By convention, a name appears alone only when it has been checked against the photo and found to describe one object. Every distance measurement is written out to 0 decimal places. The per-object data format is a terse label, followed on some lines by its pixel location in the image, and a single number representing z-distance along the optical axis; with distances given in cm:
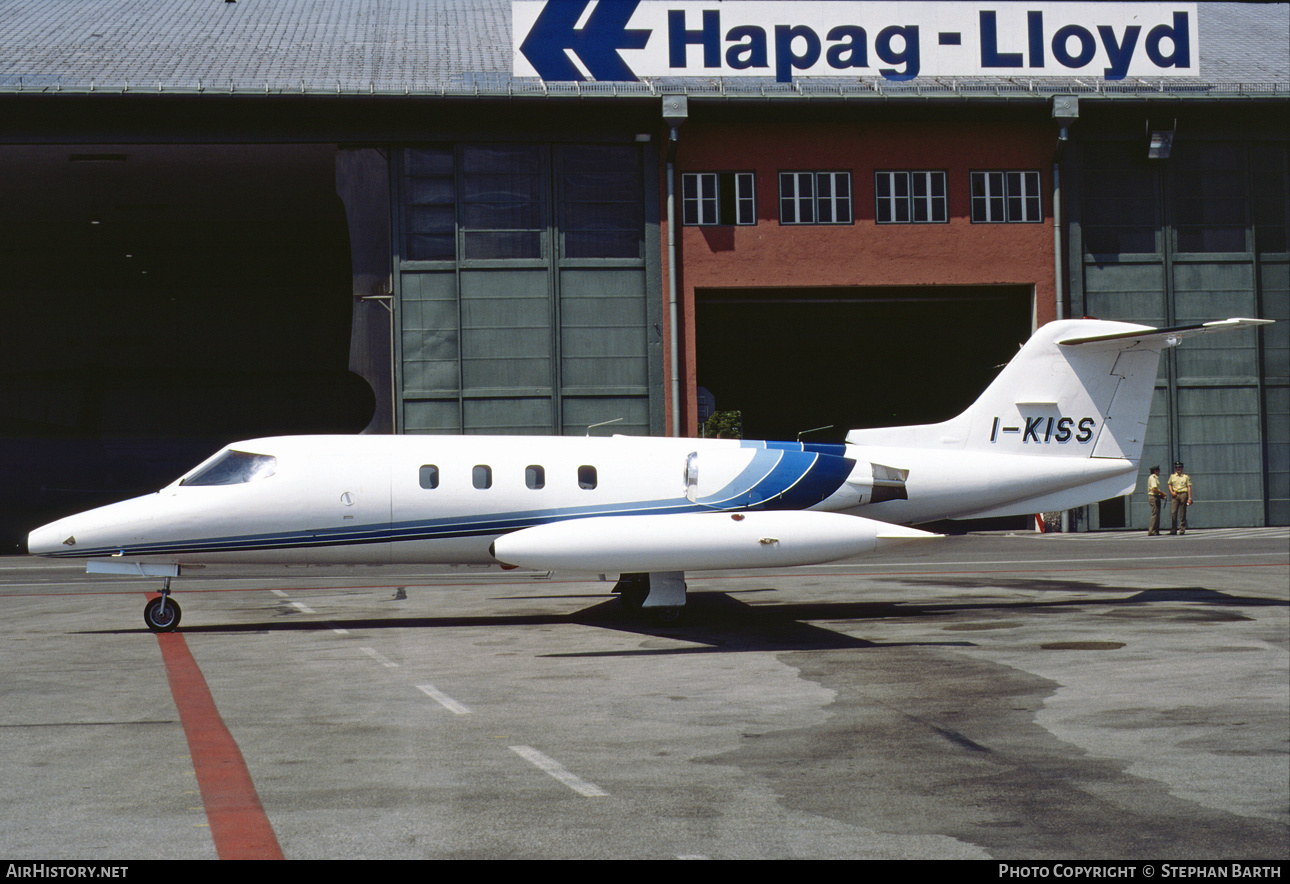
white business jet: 1672
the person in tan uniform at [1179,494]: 3647
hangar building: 3594
